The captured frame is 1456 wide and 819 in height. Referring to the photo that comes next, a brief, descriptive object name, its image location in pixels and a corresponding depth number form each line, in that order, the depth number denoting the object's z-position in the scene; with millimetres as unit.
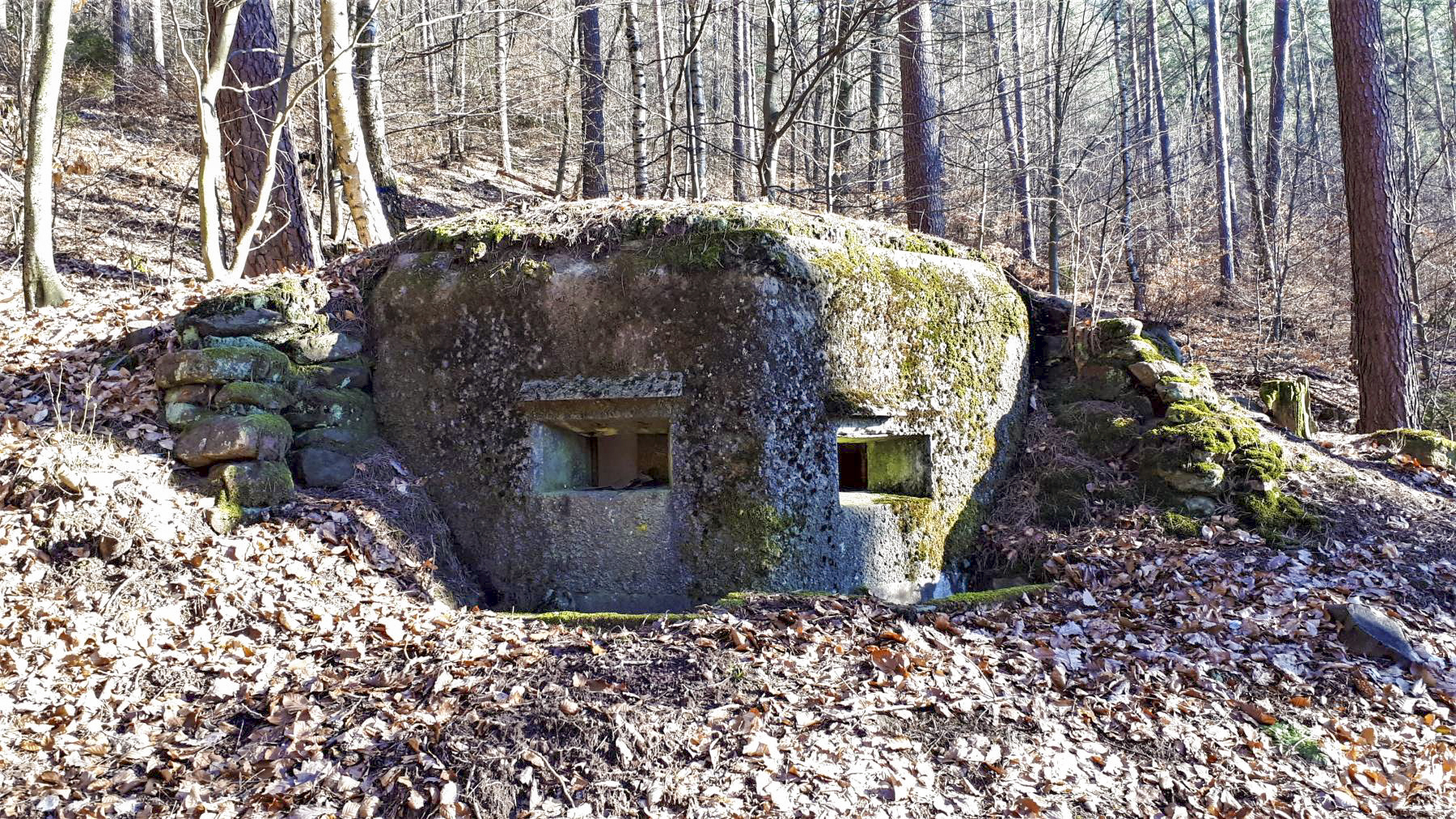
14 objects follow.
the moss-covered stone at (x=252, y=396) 4930
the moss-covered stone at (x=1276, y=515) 5336
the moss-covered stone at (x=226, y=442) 4637
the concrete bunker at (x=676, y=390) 5047
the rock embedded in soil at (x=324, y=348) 5430
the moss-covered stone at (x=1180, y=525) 5359
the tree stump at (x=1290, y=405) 7070
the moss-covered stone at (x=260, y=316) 5277
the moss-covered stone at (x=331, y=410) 5219
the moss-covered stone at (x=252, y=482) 4566
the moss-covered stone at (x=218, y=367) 4941
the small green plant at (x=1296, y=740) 3607
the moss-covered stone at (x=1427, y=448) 6746
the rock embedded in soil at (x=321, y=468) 4984
